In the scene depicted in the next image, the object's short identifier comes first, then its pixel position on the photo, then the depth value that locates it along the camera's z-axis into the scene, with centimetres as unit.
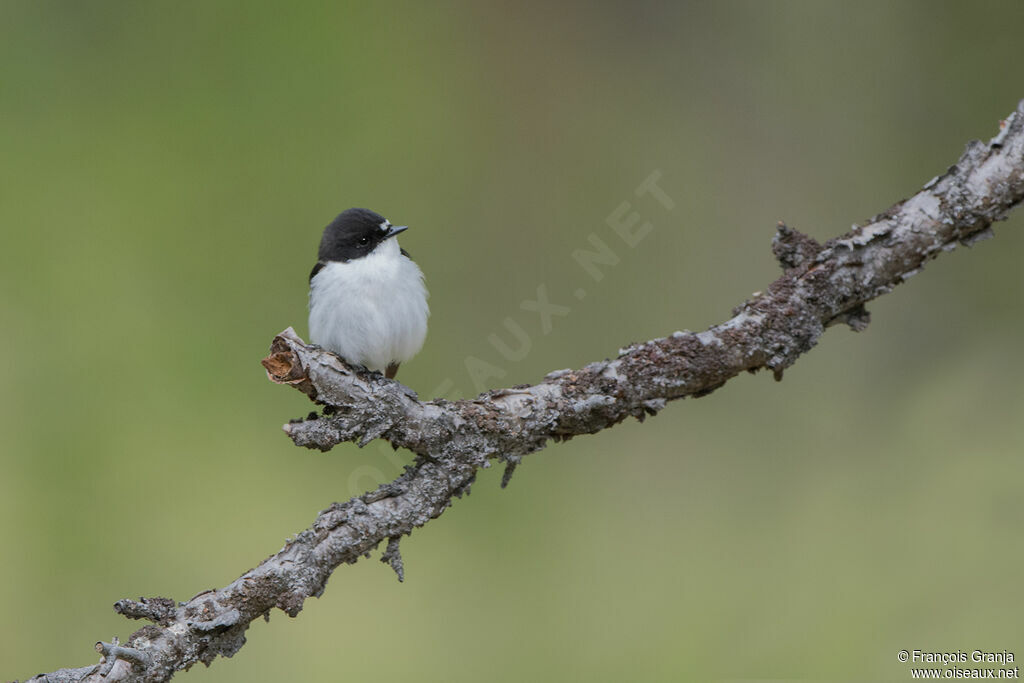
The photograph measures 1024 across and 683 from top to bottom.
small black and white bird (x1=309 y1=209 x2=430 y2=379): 694
